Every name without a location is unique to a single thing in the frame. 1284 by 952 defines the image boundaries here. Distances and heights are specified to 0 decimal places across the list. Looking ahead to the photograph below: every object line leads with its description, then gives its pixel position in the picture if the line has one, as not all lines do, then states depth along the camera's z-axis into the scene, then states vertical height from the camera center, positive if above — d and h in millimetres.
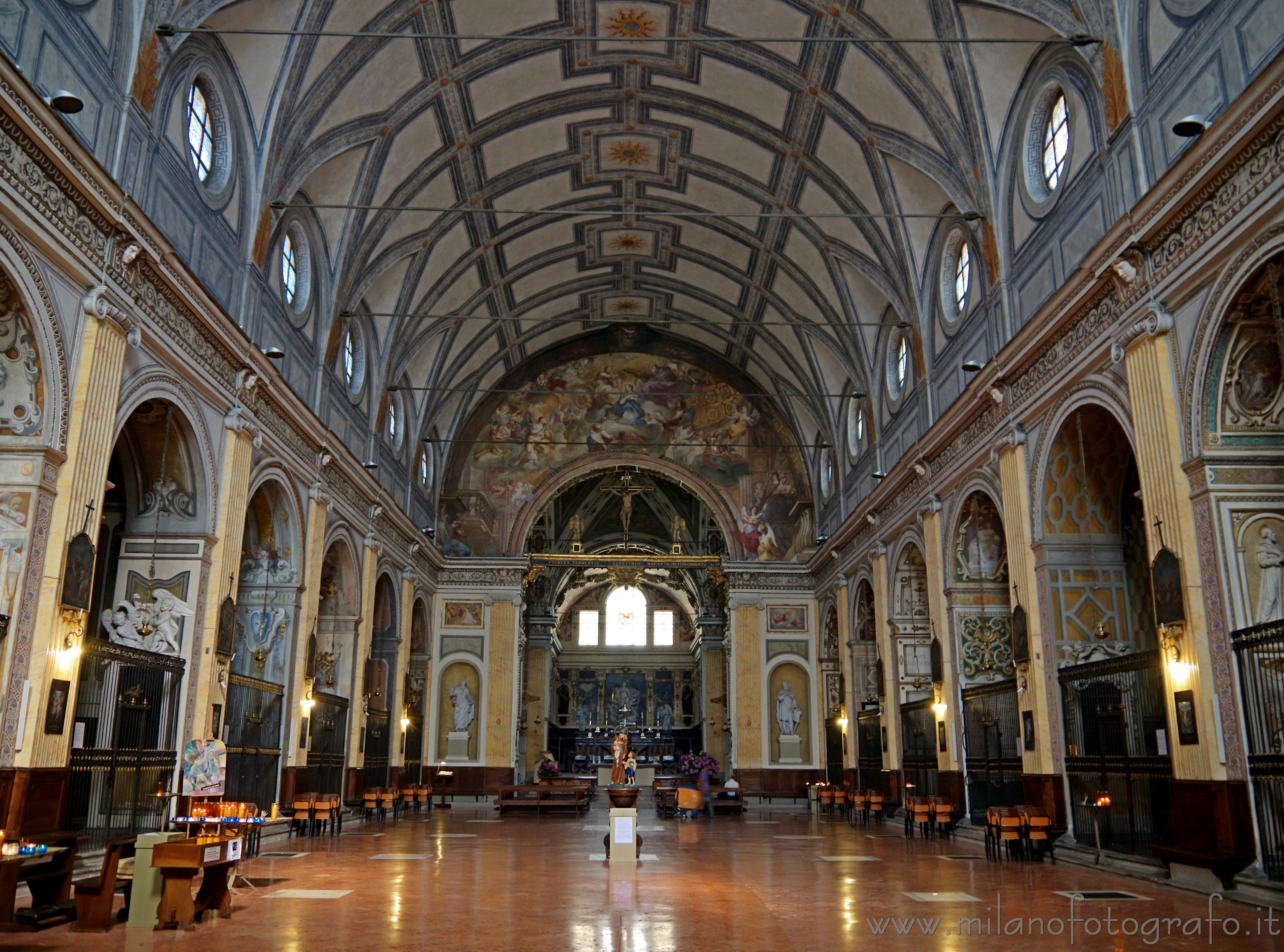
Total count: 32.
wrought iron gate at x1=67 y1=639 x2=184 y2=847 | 12547 +31
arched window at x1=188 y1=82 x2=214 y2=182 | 15203 +8652
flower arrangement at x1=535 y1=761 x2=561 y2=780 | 32469 -795
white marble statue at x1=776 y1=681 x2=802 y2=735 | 31578 +919
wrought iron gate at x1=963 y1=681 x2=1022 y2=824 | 17656 -39
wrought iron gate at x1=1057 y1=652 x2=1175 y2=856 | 12961 -33
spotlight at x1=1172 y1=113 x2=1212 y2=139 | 11078 +6285
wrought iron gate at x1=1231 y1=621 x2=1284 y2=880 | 10250 +203
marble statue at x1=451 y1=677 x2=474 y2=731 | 31203 +1070
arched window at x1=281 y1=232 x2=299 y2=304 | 19484 +8543
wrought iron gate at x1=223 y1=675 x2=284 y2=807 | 16891 +79
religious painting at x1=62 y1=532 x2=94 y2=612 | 11422 +1782
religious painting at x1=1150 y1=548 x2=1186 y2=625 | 11734 +1711
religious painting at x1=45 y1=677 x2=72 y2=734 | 11164 +370
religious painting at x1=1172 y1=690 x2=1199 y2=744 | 11492 +294
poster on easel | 12094 -257
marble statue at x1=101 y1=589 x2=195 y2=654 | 14656 +1635
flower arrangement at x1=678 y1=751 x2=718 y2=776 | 28078 -541
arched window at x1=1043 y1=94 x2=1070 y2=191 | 15531 +8664
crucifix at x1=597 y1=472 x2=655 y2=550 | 36344 +8508
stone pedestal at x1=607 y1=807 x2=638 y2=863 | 12867 -1088
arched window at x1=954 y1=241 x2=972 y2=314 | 19578 +8509
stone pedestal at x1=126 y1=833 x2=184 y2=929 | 8484 -1170
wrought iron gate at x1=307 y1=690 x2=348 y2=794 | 21094 +34
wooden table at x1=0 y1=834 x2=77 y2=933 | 8562 -1037
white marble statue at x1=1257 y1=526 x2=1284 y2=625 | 11070 +1701
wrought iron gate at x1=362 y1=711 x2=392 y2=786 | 25297 -138
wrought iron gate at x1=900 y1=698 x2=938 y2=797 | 21312 -29
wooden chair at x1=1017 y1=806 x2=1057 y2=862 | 14250 -1037
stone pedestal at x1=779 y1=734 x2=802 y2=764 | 31453 -105
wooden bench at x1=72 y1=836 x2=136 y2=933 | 8266 -1202
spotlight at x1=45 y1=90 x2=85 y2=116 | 10742 +6306
